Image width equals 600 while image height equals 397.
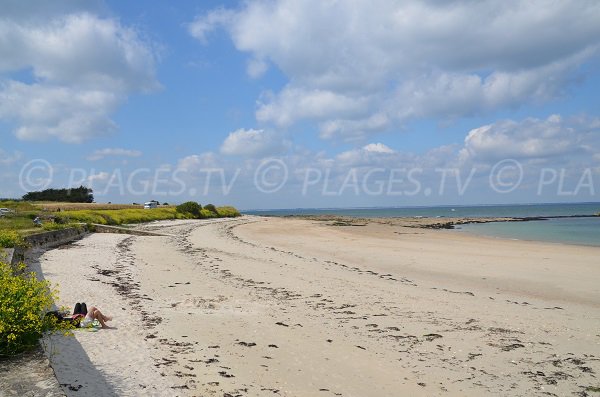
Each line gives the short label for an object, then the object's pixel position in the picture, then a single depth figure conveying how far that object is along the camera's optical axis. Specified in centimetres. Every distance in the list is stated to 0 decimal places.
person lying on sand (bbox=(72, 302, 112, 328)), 813
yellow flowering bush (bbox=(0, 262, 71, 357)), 545
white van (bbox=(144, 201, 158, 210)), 7292
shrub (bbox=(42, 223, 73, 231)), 2427
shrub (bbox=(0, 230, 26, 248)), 1516
